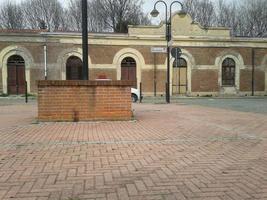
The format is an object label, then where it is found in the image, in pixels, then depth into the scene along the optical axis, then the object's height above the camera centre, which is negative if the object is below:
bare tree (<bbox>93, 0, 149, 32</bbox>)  35.19 +10.39
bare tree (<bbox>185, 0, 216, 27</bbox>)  39.08 +11.74
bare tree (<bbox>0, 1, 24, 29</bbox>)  36.84 +10.27
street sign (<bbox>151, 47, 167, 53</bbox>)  17.26 +2.59
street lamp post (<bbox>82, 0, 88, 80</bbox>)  8.06 +1.63
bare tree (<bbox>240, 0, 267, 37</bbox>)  35.52 +9.50
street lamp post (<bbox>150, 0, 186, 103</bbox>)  15.10 +4.77
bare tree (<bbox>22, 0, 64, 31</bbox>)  37.29 +11.02
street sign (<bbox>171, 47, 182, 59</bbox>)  14.78 +2.06
